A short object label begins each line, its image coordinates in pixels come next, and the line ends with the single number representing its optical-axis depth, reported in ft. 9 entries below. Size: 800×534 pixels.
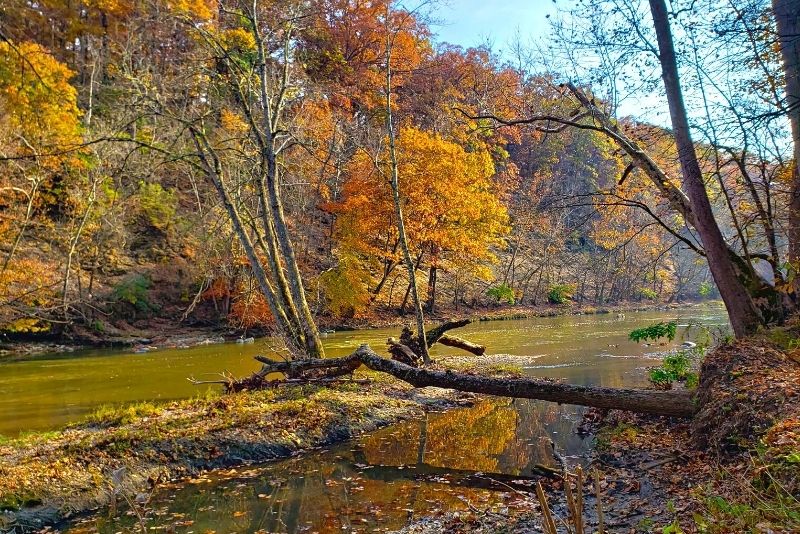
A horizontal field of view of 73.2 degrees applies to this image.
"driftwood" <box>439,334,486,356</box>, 48.98
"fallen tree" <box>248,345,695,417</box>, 26.17
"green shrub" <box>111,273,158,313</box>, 86.74
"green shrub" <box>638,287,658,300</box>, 149.18
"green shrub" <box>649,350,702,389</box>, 35.86
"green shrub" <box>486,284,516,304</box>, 124.47
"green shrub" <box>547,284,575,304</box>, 138.72
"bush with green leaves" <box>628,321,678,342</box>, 38.83
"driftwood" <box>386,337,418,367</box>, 41.75
